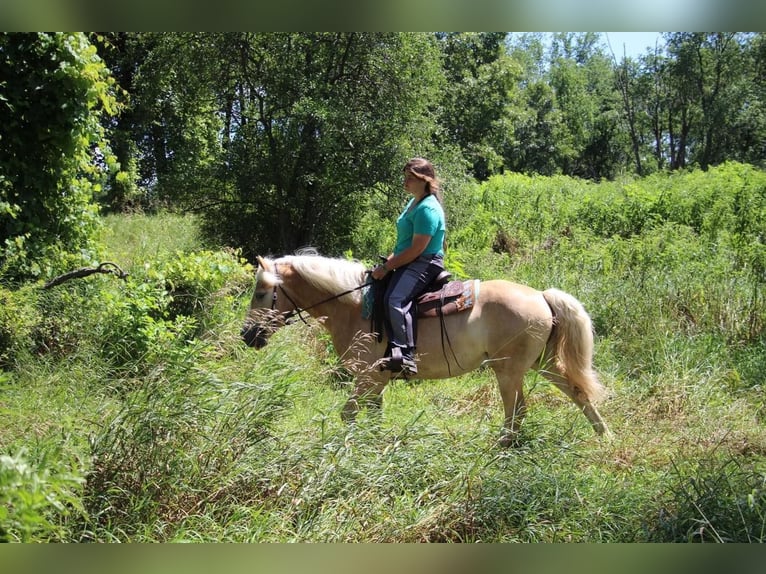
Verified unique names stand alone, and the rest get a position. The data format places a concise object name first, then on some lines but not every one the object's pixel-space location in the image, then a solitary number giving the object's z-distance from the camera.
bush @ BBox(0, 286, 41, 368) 6.30
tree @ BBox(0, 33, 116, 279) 6.82
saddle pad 5.44
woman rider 5.20
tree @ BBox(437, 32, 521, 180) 20.37
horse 5.35
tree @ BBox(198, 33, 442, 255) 10.98
